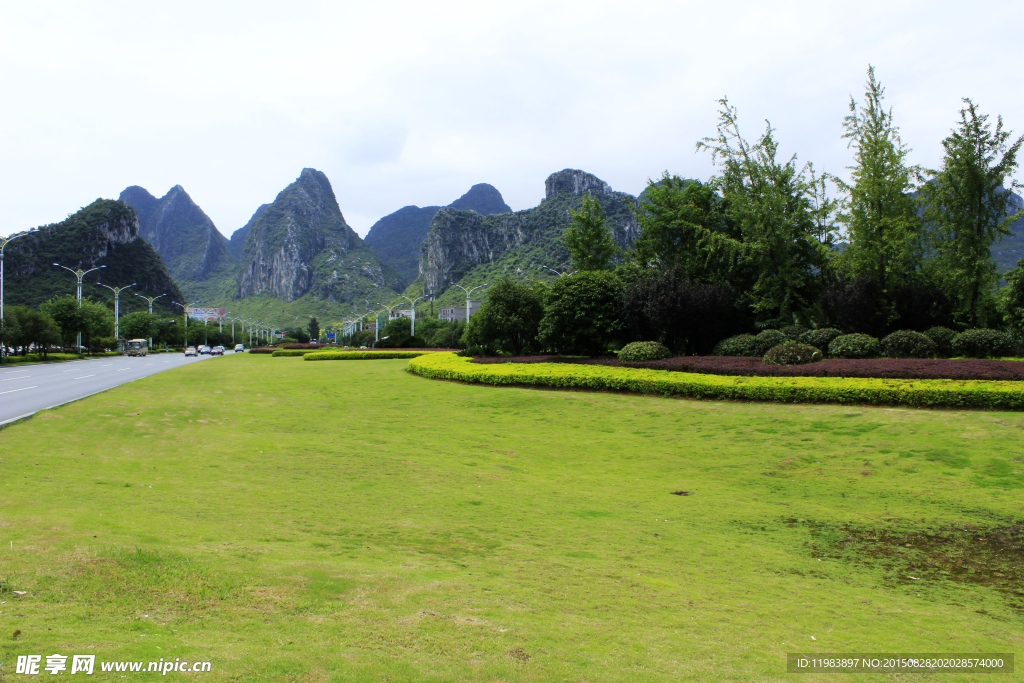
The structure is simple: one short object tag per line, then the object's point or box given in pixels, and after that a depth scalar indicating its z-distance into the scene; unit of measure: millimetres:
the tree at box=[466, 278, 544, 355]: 28453
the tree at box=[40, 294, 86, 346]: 53469
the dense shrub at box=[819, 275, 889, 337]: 20031
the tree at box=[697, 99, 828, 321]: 23344
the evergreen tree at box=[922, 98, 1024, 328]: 18578
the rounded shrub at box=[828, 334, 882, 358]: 18062
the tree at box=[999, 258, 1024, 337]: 23550
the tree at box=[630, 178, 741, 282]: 26234
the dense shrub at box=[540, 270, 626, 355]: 24922
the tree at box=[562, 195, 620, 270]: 34031
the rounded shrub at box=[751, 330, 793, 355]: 20297
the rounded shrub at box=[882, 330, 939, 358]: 17547
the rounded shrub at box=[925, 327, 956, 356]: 18016
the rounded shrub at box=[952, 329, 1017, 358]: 16797
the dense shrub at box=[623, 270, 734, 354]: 22234
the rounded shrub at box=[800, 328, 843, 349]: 19922
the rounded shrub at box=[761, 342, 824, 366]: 17234
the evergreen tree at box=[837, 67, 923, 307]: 21016
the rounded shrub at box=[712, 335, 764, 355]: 20456
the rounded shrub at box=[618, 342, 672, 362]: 20656
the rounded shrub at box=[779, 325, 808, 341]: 20747
